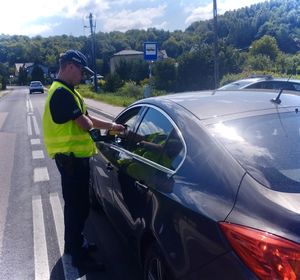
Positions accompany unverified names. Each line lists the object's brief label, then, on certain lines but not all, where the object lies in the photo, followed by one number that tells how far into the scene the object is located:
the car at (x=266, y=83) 6.68
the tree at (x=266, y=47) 65.62
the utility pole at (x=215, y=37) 14.44
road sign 10.64
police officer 2.41
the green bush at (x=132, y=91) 21.78
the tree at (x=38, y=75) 73.27
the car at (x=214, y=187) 1.29
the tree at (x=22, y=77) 81.18
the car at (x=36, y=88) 37.42
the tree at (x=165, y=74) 47.37
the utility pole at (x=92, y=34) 32.96
